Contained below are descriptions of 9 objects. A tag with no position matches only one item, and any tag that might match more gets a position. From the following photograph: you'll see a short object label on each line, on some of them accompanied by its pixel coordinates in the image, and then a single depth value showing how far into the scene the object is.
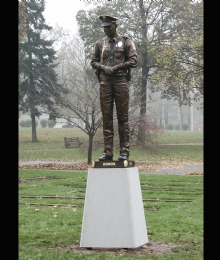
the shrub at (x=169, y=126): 77.52
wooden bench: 41.59
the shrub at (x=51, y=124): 65.56
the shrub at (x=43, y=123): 66.06
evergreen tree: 43.72
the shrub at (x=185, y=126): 78.75
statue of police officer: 9.46
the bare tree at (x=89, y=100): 26.93
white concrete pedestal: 8.98
